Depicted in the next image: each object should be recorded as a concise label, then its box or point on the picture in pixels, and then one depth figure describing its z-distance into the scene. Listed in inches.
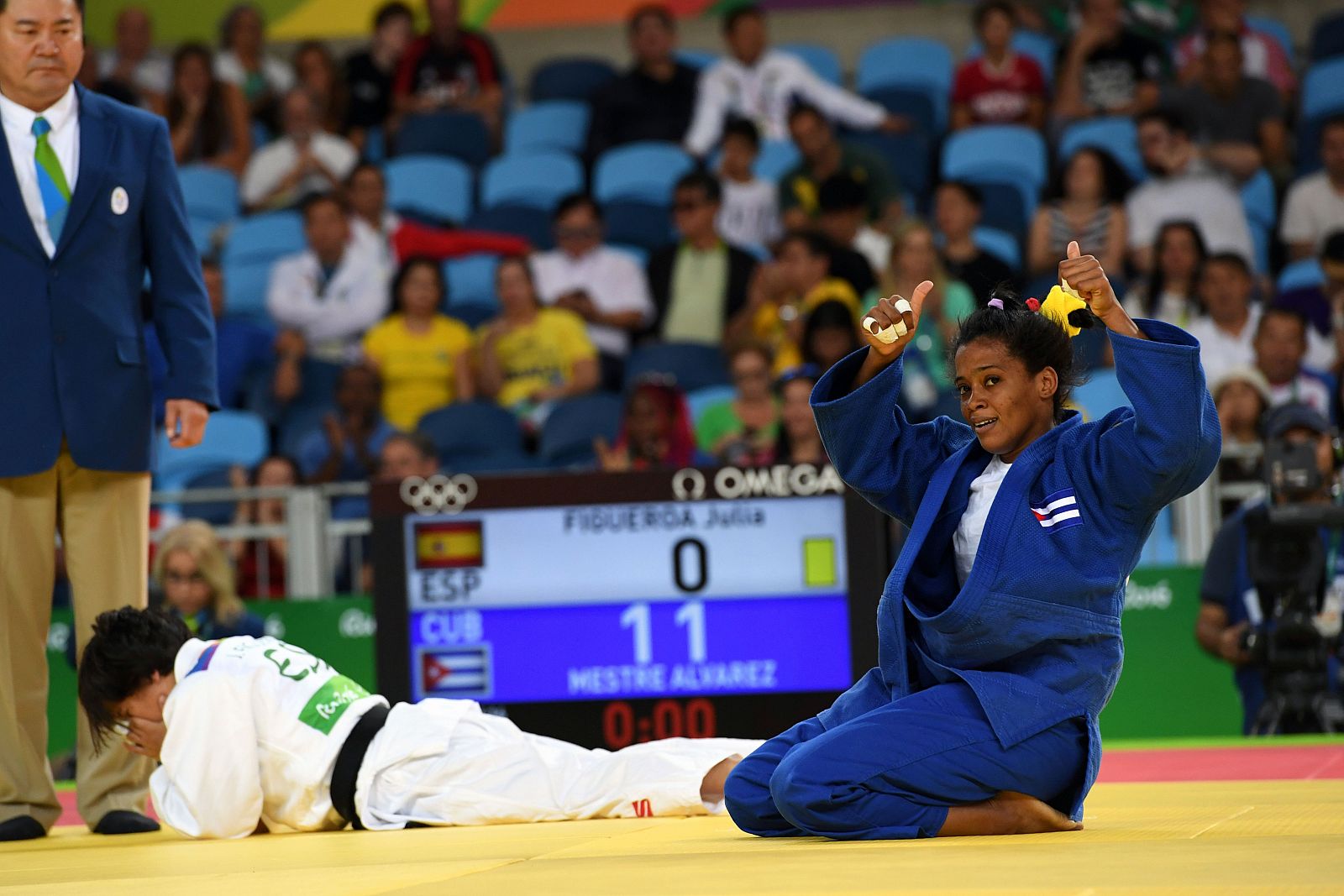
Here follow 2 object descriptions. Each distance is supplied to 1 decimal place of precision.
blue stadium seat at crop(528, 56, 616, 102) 873.5
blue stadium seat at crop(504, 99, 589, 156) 849.5
